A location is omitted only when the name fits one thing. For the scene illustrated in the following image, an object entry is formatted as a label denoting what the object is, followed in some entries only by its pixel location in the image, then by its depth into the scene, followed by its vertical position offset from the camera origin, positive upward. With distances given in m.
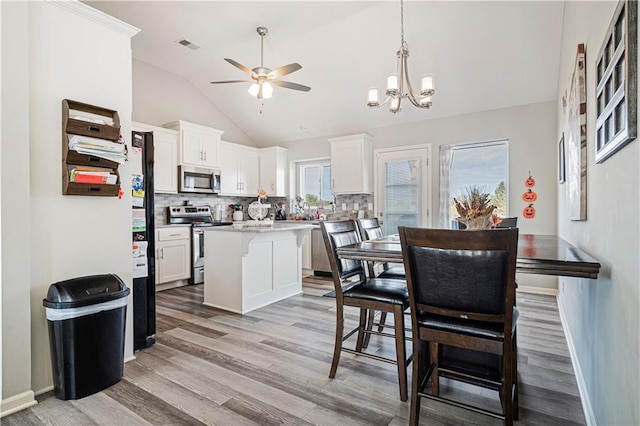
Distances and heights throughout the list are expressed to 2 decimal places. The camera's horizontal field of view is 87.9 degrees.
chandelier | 2.78 +1.03
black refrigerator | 2.59 -0.22
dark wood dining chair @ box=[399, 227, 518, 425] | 1.35 -0.36
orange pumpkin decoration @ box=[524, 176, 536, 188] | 4.24 +0.36
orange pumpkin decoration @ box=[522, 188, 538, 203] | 4.25 +0.18
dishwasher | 5.41 -0.75
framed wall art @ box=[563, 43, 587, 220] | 1.90 +0.44
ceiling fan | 3.40 +1.44
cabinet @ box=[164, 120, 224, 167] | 5.05 +1.09
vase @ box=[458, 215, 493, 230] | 2.20 -0.08
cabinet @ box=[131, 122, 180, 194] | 4.78 +0.79
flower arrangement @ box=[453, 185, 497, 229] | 2.18 +0.00
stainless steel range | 4.95 -0.23
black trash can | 1.89 -0.72
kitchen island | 3.51 -0.60
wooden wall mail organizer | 2.07 +0.44
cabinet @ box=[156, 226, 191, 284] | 4.54 -0.59
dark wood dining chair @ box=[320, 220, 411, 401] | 1.92 -0.53
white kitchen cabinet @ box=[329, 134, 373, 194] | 5.41 +0.78
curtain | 4.84 +0.39
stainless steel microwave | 5.09 +0.52
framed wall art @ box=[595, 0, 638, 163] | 0.95 +0.43
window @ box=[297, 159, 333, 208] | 6.27 +0.56
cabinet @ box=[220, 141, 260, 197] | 5.86 +0.79
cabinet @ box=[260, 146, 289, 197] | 6.38 +0.80
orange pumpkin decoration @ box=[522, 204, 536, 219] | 4.26 -0.03
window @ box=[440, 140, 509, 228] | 4.55 +0.54
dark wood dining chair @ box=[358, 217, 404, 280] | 2.69 -0.20
